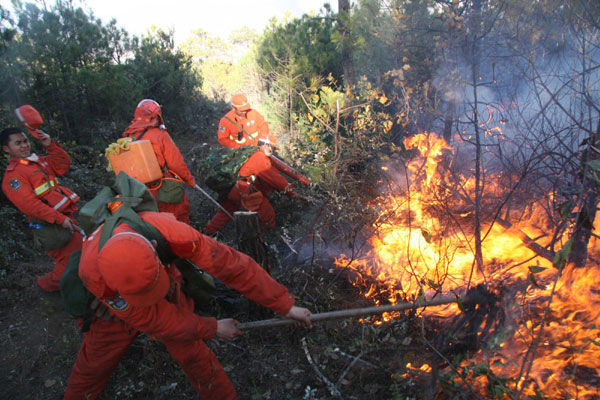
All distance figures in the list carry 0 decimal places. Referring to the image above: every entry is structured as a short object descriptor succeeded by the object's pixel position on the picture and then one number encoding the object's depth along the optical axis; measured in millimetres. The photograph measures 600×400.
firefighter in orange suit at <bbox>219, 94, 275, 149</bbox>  6164
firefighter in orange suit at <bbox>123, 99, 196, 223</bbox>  4551
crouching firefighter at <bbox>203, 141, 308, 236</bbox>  5445
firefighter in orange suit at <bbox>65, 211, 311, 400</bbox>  1910
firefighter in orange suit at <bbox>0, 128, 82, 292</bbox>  3721
